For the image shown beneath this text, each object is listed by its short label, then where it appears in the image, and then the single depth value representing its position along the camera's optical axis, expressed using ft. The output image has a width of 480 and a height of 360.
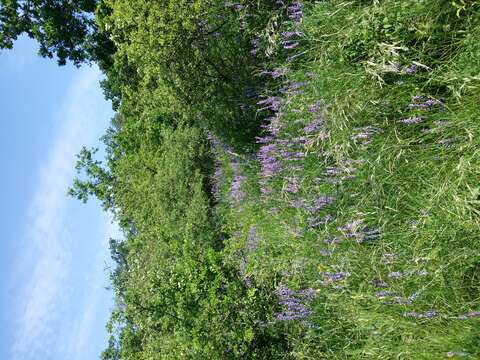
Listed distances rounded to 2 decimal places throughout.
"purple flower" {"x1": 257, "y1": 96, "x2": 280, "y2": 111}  25.70
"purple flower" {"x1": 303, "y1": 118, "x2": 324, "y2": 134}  20.83
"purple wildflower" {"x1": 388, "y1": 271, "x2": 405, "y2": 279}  16.02
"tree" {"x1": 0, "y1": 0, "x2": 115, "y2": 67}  46.39
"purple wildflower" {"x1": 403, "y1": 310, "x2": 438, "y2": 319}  15.40
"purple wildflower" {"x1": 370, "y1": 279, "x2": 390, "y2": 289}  17.48
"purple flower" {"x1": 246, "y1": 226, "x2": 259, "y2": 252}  29.04
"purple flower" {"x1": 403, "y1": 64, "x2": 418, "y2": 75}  16.22
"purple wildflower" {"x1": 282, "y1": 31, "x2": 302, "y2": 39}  21.99
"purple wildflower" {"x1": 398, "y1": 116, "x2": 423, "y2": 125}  16.62
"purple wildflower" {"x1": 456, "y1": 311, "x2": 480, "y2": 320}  14.13
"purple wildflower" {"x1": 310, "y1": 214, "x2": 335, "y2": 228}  21.24
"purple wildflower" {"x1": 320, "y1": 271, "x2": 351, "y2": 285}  19.74
